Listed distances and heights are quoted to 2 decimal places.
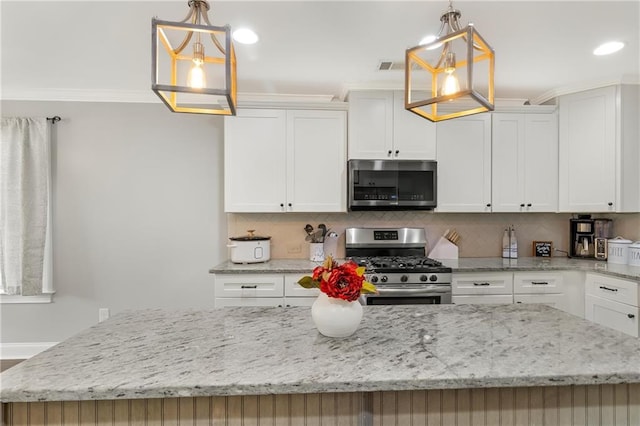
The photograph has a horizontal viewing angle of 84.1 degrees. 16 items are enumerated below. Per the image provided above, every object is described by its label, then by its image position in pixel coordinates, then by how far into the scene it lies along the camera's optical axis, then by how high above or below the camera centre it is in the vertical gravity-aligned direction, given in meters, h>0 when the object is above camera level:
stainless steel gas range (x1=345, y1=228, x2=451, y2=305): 2.85 -0.54
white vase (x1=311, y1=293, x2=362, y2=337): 1.32 -0.38
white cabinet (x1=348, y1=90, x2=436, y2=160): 3.18 +0.78
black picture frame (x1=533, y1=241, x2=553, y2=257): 3.55 -0.34
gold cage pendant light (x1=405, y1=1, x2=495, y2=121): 1.18 +0.56
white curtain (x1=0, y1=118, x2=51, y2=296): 3.27 +0.10
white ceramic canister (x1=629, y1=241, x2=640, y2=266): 2.94 -0.33
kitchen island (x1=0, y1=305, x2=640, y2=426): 1.03 -0.48
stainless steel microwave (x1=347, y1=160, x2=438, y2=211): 3.16 +0.28
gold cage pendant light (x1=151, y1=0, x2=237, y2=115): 1.14 +0.55
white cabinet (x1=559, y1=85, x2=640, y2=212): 3.02 +0.57
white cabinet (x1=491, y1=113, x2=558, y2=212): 3.31 +0.52
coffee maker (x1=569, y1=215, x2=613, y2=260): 3.32 -0.21
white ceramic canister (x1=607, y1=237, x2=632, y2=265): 3.04 -0.31
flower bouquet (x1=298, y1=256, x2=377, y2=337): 1.29 -0.30
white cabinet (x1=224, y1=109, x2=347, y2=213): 3.18 +0.49
